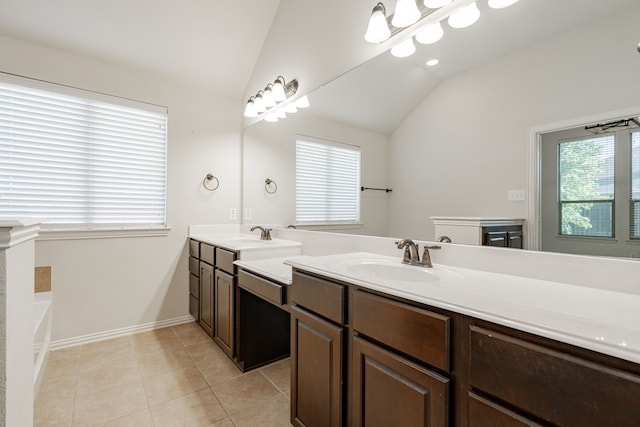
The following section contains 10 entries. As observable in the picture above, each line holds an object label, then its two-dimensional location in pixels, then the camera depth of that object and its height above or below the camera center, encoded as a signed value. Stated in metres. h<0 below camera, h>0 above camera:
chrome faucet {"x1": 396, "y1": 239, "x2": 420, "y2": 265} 1.41 -0.18
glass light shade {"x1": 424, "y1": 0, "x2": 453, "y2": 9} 1.34 +0.97
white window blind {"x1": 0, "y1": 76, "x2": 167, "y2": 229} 2.20 +0.45
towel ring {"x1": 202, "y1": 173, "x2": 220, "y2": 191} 2.97 +0.33
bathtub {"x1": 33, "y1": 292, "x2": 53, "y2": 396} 1.86 -0.83
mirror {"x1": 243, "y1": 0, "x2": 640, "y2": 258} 0.96 +0.48
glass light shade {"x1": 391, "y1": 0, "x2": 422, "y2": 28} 1.45 +0.99
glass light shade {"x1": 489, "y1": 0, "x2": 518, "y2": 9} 1.17 +0.85
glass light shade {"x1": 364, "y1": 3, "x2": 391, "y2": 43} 1.57 +1.00
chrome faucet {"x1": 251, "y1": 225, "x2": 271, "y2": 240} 2.64 -0.18
